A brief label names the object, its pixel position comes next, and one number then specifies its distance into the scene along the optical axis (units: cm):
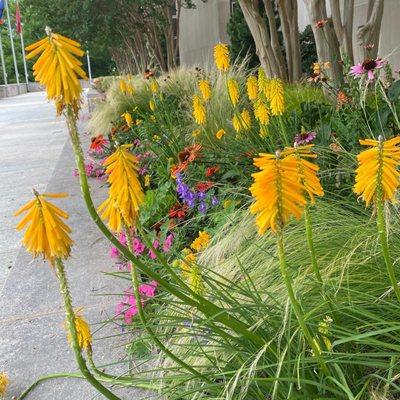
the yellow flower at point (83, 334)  150
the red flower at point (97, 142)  369
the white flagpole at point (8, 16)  4981
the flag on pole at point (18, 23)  4624
